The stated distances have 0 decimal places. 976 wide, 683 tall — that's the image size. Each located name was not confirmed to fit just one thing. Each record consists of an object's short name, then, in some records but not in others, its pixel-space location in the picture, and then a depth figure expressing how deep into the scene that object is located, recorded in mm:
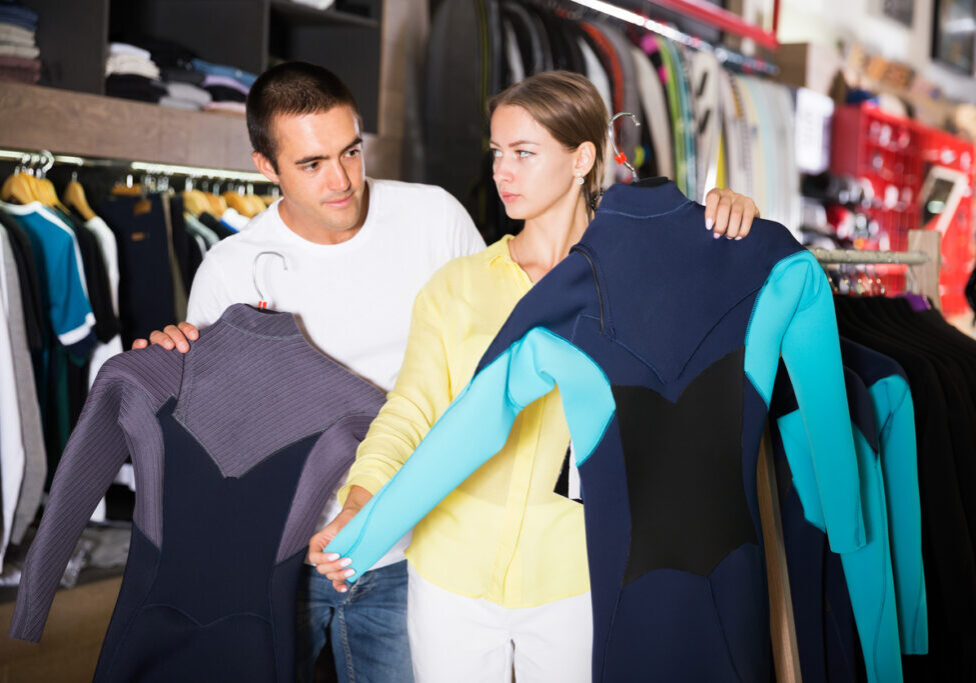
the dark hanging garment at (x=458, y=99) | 2934
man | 1696
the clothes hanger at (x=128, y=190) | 2637
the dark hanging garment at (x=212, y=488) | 1552
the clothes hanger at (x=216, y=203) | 2717
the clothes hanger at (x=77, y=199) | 2525
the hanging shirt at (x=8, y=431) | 2164
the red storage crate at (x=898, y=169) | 5547
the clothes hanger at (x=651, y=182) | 1324
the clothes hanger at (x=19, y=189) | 2344
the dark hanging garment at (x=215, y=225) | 2625
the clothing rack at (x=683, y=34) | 3963
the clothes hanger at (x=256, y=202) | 2787
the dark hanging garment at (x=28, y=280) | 2207
